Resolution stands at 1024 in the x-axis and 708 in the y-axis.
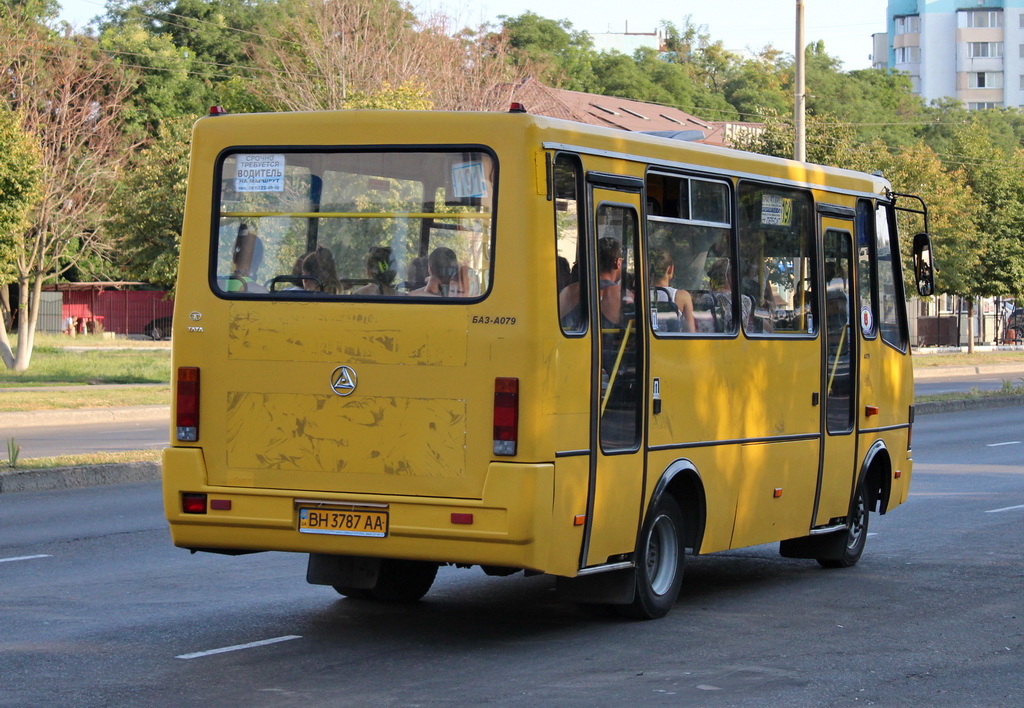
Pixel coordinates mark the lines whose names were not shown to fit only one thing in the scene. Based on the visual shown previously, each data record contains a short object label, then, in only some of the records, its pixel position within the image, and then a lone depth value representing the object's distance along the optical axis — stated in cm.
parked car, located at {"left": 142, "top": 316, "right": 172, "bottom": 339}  6506
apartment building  14738
